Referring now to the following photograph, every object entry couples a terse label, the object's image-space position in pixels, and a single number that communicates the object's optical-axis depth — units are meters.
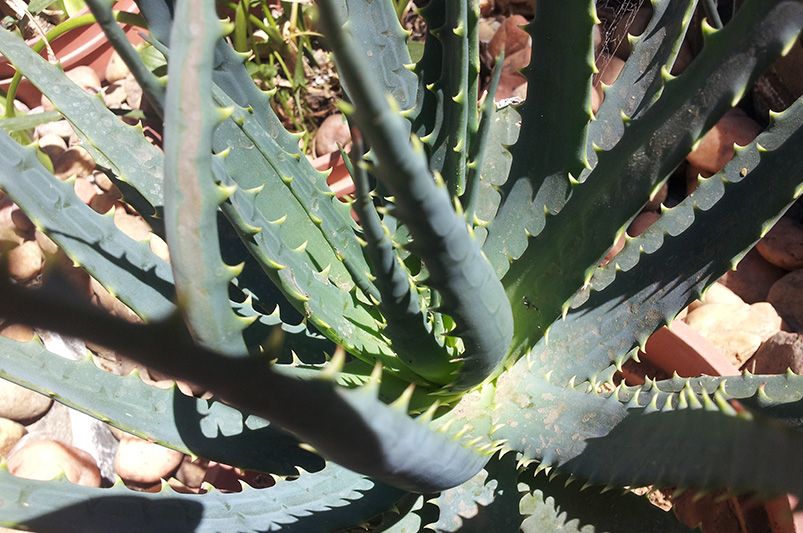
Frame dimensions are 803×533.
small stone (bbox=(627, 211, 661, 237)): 0.51
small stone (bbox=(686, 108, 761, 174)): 0.51
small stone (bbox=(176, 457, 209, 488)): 0.48
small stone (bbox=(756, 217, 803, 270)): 0.49
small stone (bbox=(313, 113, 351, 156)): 0.56
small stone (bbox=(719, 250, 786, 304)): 0.50
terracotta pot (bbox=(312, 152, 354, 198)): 0.51
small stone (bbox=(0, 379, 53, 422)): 0.50
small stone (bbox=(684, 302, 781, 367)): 0.46
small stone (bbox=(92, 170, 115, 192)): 0.58
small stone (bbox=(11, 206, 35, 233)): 0.56
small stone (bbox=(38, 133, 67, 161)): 0.60
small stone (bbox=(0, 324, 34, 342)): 0.43
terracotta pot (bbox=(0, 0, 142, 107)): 0.61
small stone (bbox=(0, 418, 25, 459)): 0.50
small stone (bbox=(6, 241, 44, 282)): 0.54
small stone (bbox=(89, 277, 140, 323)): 0.50
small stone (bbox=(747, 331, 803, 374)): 0.42
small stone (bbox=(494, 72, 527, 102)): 0.55
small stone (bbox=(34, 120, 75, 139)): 0.62
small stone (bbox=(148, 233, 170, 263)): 0.53
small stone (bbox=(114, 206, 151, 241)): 0.55
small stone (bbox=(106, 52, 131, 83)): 0.63
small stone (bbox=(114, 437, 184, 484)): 0.48
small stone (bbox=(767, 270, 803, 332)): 0.48
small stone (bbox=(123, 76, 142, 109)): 0.62
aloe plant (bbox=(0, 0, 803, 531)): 0.28
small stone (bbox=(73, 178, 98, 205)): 0.57
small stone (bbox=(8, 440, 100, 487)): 0.46
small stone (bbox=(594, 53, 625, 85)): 0.55
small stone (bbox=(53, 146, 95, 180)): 0.59
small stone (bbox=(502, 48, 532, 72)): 0.56
